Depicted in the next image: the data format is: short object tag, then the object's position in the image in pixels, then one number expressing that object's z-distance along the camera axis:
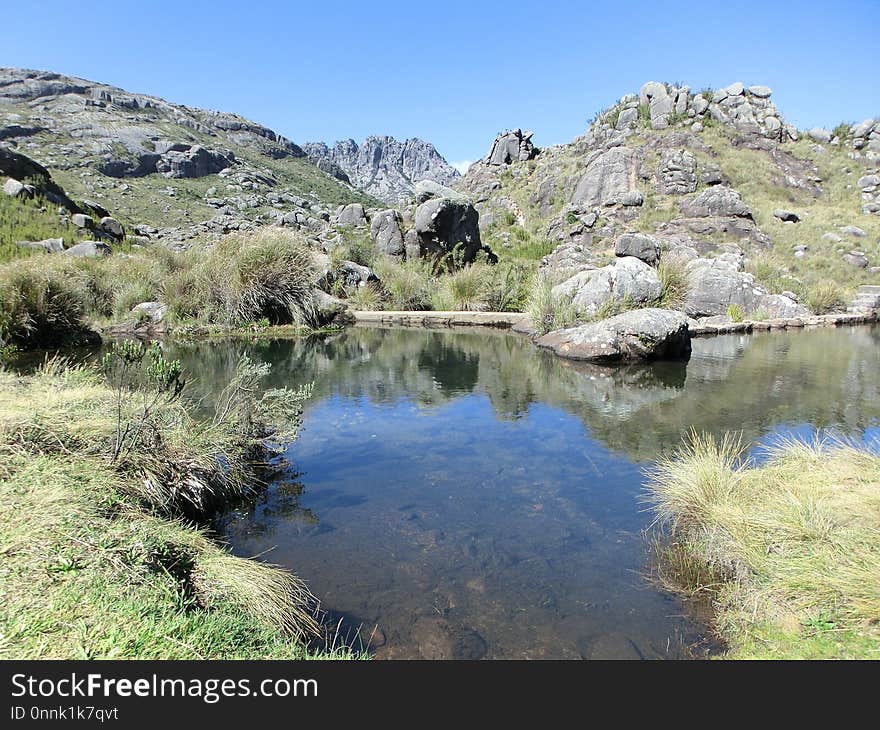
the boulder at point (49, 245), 17.84
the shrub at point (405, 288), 21.17
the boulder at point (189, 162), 59.97
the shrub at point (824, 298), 20.78
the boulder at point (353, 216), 30.07
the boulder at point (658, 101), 39.09
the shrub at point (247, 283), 15.95
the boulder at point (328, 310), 17.16
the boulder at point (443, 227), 24.58
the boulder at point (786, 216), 30.45
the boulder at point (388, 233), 25.16
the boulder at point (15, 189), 23.23
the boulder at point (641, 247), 23.20
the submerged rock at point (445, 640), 3.07
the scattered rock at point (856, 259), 25.25
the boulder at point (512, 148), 48.69
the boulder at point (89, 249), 18.82
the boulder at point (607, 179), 34.88
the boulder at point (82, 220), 24.03
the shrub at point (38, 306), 10.91
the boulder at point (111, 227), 25.80
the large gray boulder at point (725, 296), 18.95
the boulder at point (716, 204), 29.48
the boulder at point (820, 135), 39.72
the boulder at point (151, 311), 15.55
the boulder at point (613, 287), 14.66
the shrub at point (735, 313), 18.56
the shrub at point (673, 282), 17.28
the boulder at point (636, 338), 11.89
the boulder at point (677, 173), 33.16
